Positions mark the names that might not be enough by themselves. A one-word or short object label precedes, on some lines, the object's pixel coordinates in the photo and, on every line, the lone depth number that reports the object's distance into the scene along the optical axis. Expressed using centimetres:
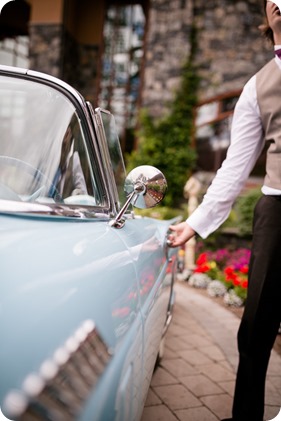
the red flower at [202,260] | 575
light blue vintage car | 80
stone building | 989
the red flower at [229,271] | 507
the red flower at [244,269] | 504
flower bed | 468
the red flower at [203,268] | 552
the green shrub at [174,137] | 956
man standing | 175
